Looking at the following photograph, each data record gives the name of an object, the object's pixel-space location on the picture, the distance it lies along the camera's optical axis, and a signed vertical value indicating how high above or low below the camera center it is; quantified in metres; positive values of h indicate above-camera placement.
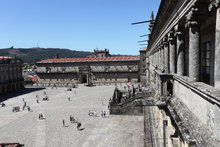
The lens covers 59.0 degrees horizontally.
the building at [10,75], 49.69 -1.81
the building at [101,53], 92.12 +6.27
